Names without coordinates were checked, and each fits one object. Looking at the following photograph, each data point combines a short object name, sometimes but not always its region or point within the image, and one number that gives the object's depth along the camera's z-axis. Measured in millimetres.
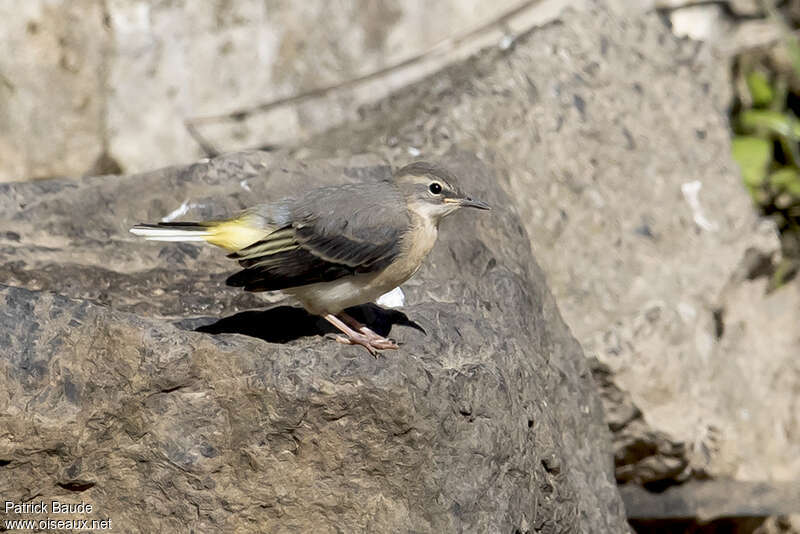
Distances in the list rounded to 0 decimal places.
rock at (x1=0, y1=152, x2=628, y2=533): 8937
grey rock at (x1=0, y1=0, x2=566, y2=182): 17172
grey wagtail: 10039
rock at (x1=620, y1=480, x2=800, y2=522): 13992
